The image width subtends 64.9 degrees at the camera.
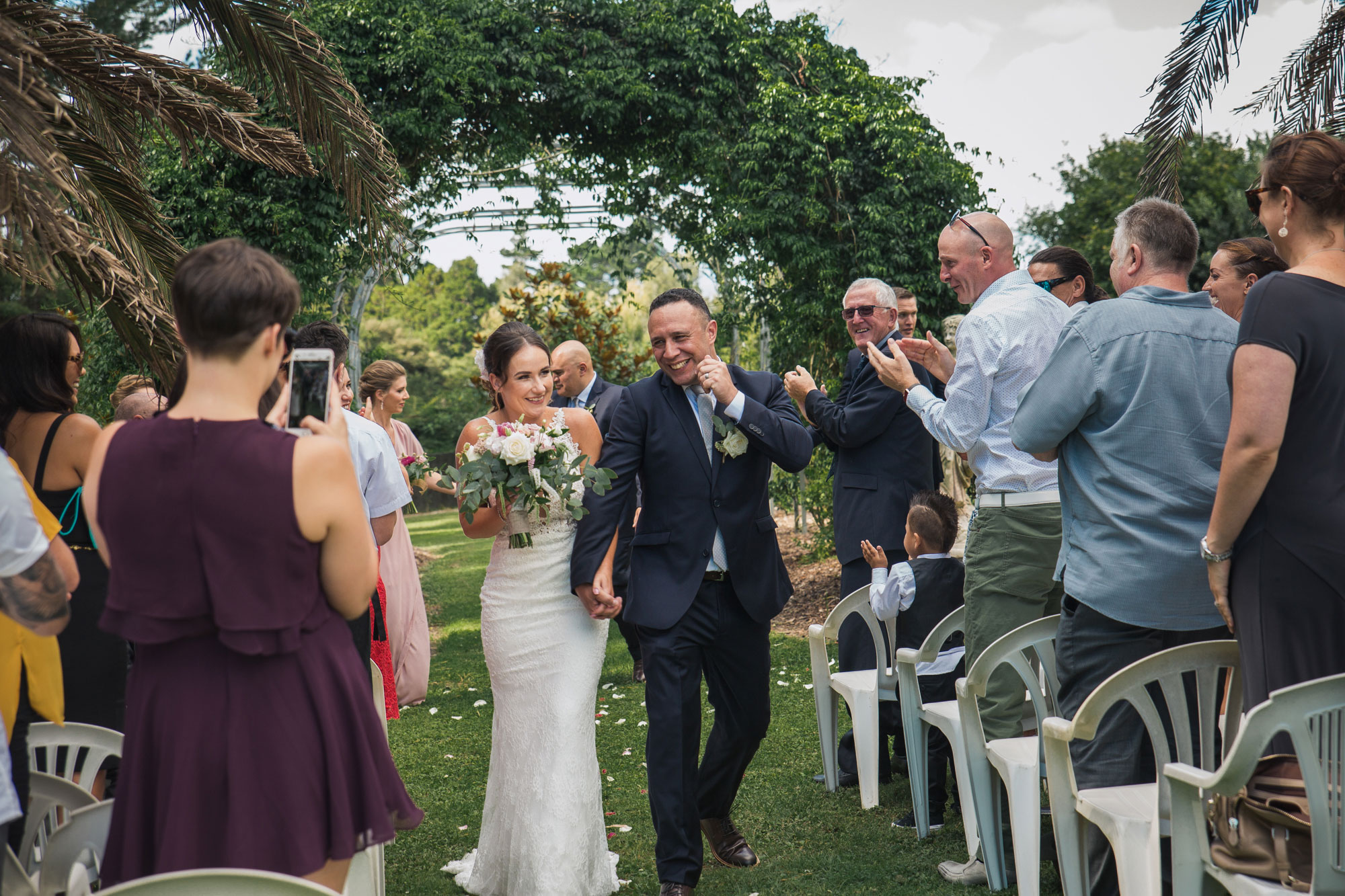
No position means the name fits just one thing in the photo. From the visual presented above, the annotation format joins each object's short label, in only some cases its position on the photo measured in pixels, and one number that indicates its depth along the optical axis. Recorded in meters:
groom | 4.26
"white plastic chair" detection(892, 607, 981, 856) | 4.66
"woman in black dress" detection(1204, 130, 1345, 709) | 2.72
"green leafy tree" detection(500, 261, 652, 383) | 17.86
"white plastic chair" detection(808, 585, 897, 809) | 5.13
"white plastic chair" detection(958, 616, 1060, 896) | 3.68
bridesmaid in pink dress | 5.90
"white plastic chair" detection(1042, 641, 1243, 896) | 2.97
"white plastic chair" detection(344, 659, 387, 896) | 3.42
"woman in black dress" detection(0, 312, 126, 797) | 3.75
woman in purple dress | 2.14
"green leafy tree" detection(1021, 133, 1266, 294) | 18.08
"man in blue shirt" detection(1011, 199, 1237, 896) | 3.32
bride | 4.27
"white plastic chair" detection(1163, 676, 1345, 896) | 2.34
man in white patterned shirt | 4.25
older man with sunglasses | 5.77
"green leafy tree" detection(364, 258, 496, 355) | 55.25
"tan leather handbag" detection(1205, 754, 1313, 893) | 2.42
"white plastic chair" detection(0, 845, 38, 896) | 2.29
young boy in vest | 5.11
